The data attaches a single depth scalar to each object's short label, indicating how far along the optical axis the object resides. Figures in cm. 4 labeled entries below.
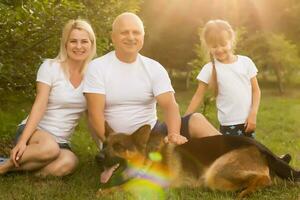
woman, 531
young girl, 595
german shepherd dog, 471
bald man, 520
